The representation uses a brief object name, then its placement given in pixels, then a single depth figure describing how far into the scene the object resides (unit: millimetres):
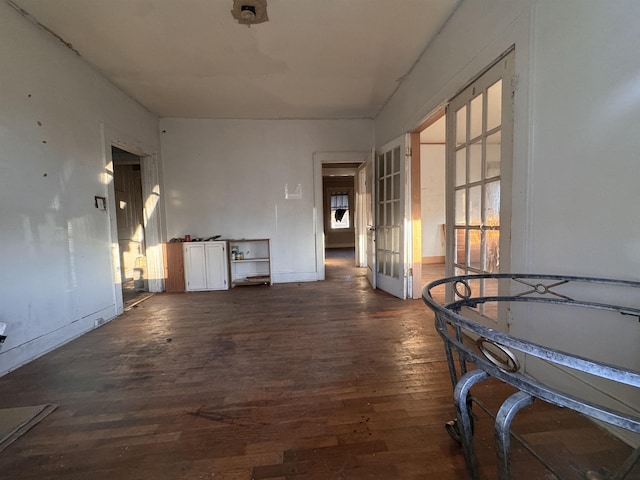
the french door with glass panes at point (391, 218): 3641
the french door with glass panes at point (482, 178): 1899
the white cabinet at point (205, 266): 4398
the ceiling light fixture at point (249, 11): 2186
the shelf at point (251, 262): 4742
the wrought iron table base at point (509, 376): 532
